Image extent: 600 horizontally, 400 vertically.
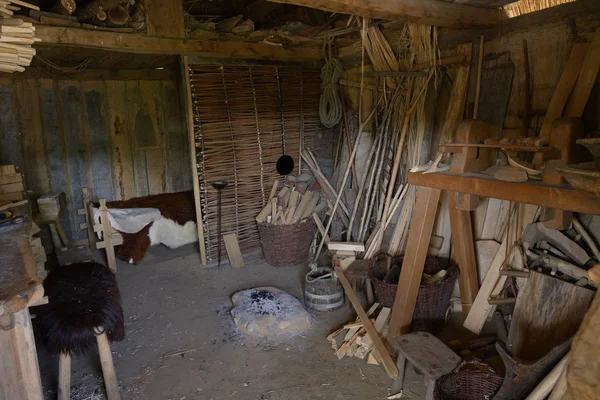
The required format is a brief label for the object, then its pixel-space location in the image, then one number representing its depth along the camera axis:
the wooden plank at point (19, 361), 1.51
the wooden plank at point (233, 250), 4.35
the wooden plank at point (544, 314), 2.11
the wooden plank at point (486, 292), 2.65
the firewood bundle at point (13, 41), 1.68
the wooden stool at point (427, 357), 1.99
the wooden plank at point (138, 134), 5.09
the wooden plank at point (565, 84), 2.29
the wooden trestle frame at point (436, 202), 1.67
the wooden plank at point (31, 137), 4.40
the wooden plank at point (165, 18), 3.37
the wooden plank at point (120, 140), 4.96
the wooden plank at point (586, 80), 2.19
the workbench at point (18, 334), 1.43
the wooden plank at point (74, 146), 4.68
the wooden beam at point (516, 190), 1.62
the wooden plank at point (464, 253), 2.59
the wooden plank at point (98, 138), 4.82
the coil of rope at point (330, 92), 4.16
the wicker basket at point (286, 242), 4.20
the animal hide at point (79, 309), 2.15
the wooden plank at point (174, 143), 5.36
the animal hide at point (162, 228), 4.50
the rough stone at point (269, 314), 3.05
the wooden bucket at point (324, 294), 3.32
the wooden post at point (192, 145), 3.82
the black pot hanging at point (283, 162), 4.50
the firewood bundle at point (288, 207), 4.27
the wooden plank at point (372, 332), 2.49
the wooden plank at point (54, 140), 4.54
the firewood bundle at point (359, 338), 2.76
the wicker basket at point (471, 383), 2.12
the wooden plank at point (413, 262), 2.34
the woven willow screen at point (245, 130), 4.04
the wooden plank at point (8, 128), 4.26
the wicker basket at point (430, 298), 2.68
